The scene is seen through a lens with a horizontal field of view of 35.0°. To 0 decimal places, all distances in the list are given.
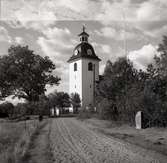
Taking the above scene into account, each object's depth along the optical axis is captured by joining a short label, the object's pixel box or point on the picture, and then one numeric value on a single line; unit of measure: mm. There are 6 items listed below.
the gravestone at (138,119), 20042
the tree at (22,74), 41625
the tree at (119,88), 22906
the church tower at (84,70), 70312
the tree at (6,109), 52225
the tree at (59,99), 65312
